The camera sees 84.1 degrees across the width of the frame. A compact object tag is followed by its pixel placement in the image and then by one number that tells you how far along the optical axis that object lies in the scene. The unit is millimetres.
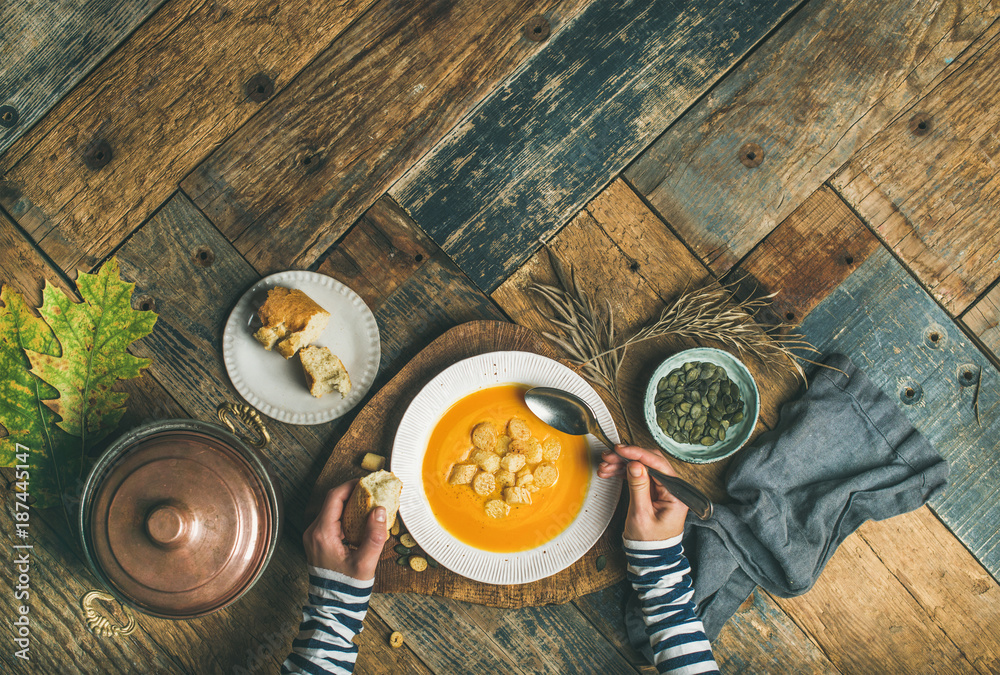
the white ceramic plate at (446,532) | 1330
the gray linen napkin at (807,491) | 1415
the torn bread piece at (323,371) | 1343
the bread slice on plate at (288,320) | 1311
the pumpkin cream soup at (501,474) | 1359
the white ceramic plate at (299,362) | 1394
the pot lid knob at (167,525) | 1047
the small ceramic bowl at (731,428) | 1372
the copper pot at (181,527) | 1102
